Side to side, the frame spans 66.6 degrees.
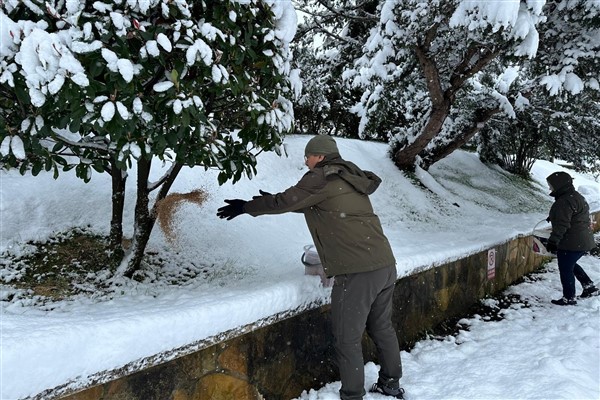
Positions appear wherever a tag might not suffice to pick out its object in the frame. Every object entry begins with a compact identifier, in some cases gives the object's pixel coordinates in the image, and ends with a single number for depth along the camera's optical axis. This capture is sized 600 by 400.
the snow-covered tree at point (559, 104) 5.91
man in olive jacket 2.94
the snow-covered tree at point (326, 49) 8.38
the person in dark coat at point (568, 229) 5.61
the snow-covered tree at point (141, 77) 2.06
